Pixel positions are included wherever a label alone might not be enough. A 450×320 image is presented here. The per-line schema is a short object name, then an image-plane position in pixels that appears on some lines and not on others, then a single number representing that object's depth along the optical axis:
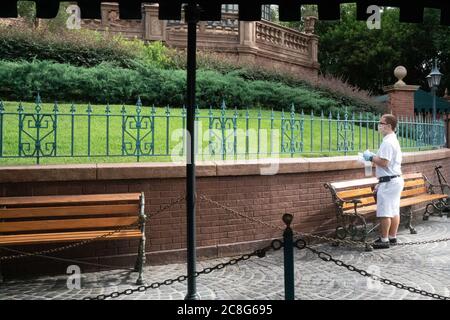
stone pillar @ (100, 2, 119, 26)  18.64
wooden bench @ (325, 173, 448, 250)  7.15
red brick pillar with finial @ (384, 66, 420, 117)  14.08
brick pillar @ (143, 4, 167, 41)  18.83
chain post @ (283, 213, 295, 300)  3.55
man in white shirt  6.58
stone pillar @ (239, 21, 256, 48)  19.74
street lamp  14.77
